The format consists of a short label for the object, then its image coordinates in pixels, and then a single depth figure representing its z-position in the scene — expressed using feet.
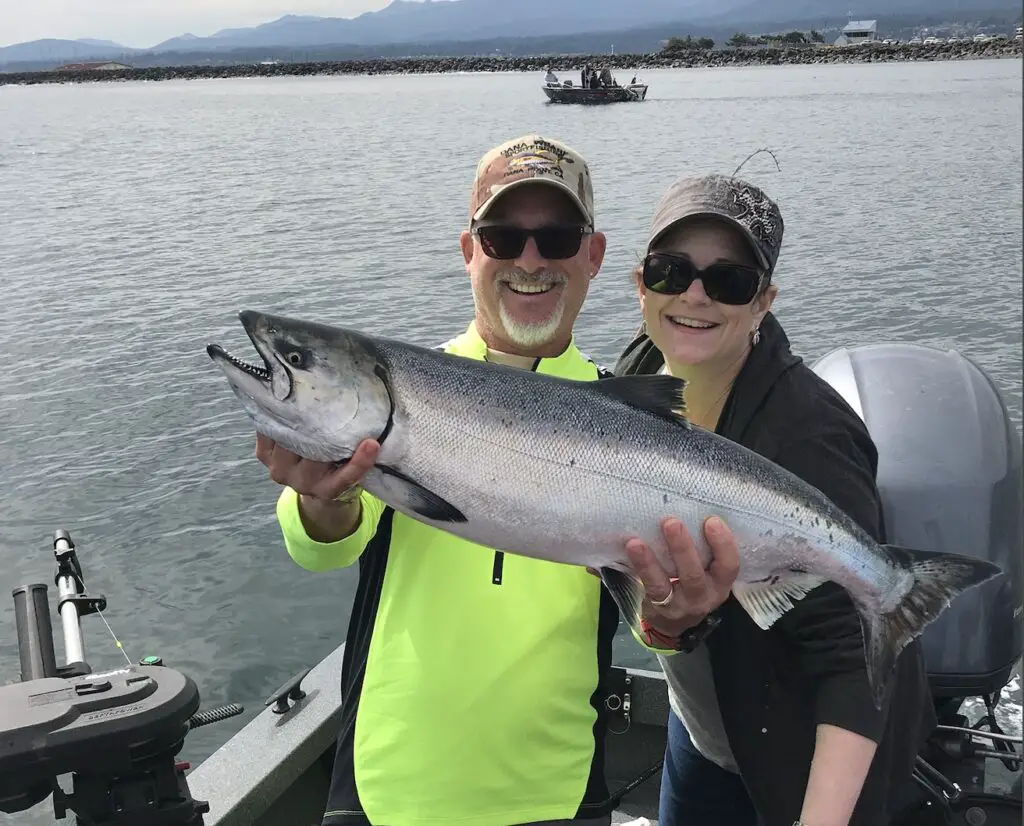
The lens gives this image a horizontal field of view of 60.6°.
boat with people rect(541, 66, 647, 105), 271.28
